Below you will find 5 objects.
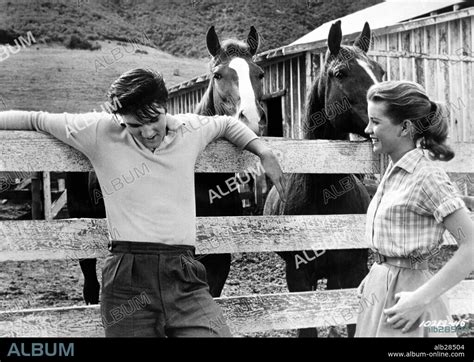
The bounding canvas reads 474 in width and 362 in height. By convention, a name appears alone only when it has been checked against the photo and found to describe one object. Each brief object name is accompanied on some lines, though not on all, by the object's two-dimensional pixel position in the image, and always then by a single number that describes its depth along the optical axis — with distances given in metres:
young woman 2.16
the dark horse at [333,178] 4.07
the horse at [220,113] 4.04
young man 2.48
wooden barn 10.27
